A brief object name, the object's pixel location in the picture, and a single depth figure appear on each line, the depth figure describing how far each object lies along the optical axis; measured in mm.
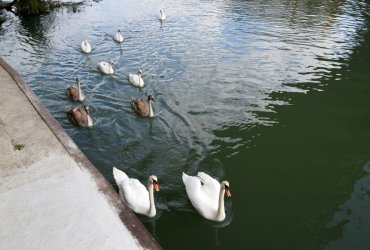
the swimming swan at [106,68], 13815
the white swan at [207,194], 7022
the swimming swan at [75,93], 11922
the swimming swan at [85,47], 16156
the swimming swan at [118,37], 17562
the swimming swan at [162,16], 21481
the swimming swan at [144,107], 11016
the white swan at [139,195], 6973
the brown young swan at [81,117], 10359
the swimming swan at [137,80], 12859
